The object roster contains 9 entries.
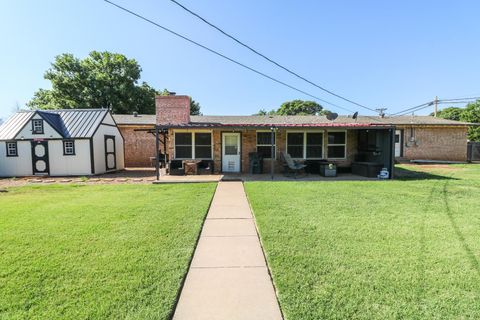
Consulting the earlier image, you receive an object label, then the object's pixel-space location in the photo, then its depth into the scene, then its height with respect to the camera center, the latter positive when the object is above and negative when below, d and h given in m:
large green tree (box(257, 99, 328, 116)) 48.53 +7.05
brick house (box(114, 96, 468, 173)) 11.43 +0.24
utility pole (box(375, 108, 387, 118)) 22.15 +2.99
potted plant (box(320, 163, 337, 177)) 11.74 -1.14
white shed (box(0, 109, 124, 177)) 13.62 -0.01
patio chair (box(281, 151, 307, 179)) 11.43 -0.88
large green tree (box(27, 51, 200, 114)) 27.88 +6.84
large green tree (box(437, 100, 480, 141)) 27.66 +3.88
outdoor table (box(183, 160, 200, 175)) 12.62 -1.04
